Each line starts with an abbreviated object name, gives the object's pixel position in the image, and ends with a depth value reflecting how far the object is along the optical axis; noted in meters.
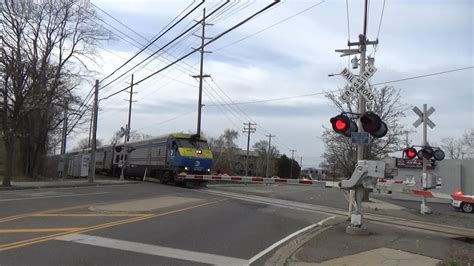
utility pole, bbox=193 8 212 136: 45.50
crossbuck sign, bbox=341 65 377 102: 12.59
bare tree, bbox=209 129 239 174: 102.13
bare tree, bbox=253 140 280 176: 119.75
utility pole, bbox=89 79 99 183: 34.78
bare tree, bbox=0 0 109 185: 28.19
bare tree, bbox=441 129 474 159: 92.57
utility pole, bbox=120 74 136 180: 41.76
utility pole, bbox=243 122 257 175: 101.85
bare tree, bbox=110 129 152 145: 114.31
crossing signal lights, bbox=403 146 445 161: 20.25
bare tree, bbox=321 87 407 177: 31.23
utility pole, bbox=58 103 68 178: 42.47
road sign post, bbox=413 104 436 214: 22.03
